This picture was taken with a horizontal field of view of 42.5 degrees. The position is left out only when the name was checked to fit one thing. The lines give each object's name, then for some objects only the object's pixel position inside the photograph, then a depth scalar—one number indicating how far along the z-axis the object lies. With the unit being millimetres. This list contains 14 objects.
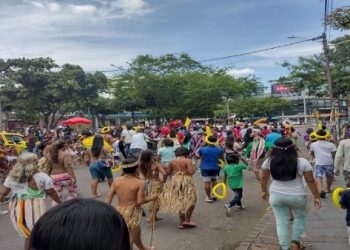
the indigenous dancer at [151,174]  7238
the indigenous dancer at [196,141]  15500
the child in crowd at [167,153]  9615
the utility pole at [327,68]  22859
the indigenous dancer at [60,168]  8234
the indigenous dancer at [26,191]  5535
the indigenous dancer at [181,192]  7469
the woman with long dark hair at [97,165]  10195
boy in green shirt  8789
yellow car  19000
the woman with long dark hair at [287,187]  5445
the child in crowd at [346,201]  5094
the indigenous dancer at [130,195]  5512
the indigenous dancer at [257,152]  12781
